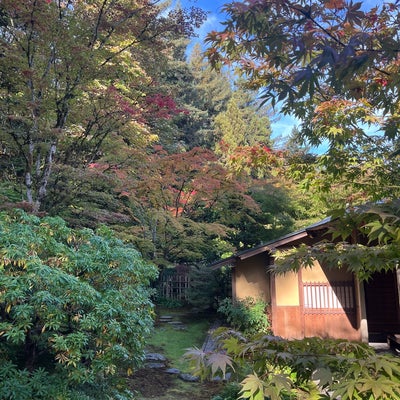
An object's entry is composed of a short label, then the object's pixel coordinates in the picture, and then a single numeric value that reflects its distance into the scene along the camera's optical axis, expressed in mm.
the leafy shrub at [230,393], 4066
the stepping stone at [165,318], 10945
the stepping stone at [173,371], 6309
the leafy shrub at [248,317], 9016
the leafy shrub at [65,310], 3027
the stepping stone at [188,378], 5957
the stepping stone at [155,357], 7098
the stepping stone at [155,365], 6638
